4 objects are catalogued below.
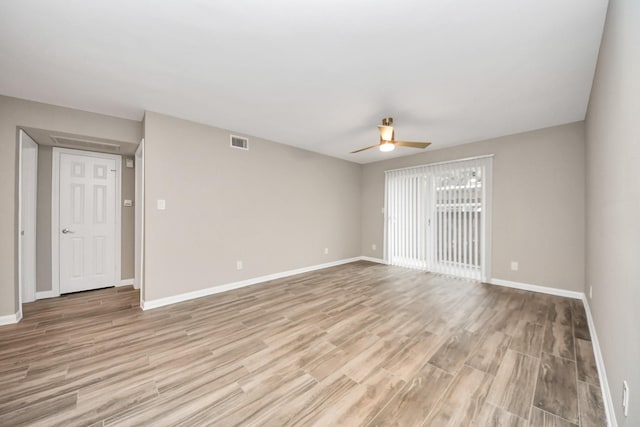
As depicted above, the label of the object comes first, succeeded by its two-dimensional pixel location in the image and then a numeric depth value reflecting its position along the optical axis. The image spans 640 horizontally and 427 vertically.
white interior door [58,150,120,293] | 3.66
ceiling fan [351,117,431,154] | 3.08
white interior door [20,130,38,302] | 3.23
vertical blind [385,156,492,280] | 4.31
